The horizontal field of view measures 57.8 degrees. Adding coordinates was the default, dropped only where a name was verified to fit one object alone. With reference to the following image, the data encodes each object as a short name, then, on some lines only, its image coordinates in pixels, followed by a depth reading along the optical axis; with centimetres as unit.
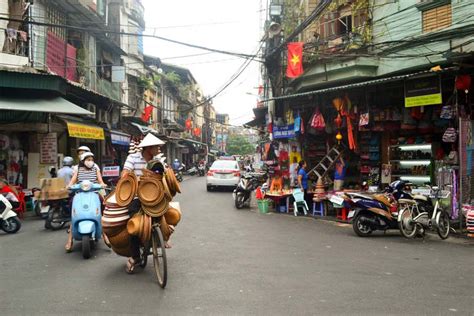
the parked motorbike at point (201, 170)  4125
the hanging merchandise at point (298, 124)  1456
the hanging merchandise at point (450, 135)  1024
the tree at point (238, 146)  9156
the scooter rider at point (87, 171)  750
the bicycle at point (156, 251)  491
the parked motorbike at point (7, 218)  915
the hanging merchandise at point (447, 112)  1016
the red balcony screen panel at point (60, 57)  1550
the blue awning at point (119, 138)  1962
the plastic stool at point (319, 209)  1262
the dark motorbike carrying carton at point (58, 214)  949
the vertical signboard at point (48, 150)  1455
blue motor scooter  649
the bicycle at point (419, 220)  876
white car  2041
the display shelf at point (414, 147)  1175
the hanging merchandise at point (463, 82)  977
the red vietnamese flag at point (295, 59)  1303
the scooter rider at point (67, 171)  1075
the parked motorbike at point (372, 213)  901
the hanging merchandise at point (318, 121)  1363
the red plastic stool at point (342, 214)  1157
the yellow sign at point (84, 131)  1454
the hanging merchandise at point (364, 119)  1221
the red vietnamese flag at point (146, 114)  2605
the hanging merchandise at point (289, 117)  1663
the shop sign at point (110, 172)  1684
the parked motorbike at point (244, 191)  1426
